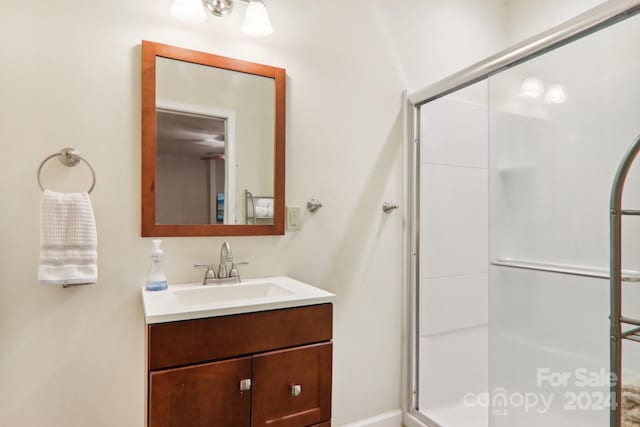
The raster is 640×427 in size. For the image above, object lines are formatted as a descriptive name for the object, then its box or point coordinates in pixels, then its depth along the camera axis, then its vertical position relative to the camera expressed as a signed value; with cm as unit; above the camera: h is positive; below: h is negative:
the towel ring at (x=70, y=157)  129 +20
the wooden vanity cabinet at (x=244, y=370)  105 -48
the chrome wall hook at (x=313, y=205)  174 +5
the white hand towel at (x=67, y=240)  117 -8
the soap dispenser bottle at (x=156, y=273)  136 -21
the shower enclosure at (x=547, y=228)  137 -5
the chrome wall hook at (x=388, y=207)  193 +5
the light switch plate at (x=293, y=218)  169 -1
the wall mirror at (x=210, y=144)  142 +29
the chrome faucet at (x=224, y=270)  148 -22
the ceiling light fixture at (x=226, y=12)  142 +81
